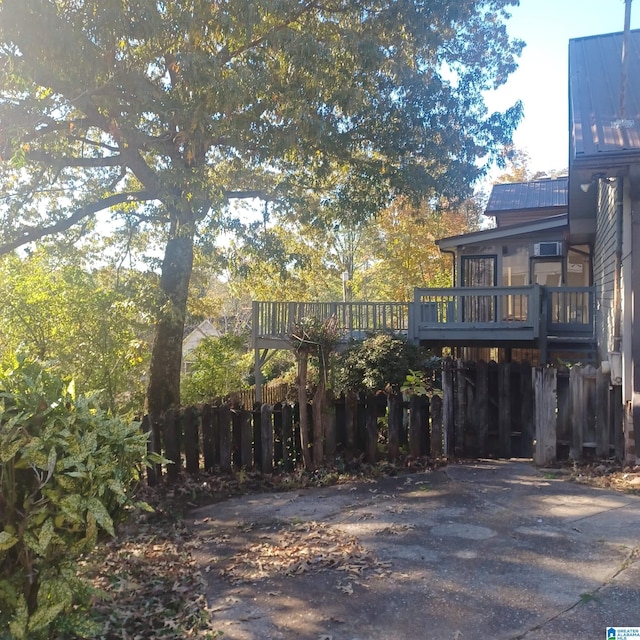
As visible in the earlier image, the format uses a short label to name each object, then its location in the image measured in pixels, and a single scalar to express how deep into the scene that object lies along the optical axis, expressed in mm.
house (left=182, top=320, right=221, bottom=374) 42531
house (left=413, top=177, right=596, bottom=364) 14094
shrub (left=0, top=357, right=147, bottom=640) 3213
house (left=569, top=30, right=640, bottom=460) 7113
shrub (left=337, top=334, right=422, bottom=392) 9852
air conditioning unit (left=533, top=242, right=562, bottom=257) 17516
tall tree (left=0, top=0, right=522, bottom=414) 9062
